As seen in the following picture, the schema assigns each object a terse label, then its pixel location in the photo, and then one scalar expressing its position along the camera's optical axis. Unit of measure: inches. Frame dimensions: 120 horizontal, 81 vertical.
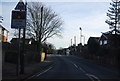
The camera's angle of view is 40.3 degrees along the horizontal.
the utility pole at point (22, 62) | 488.2
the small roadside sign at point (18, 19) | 418.2
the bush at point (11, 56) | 771.4
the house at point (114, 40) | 1237.3
